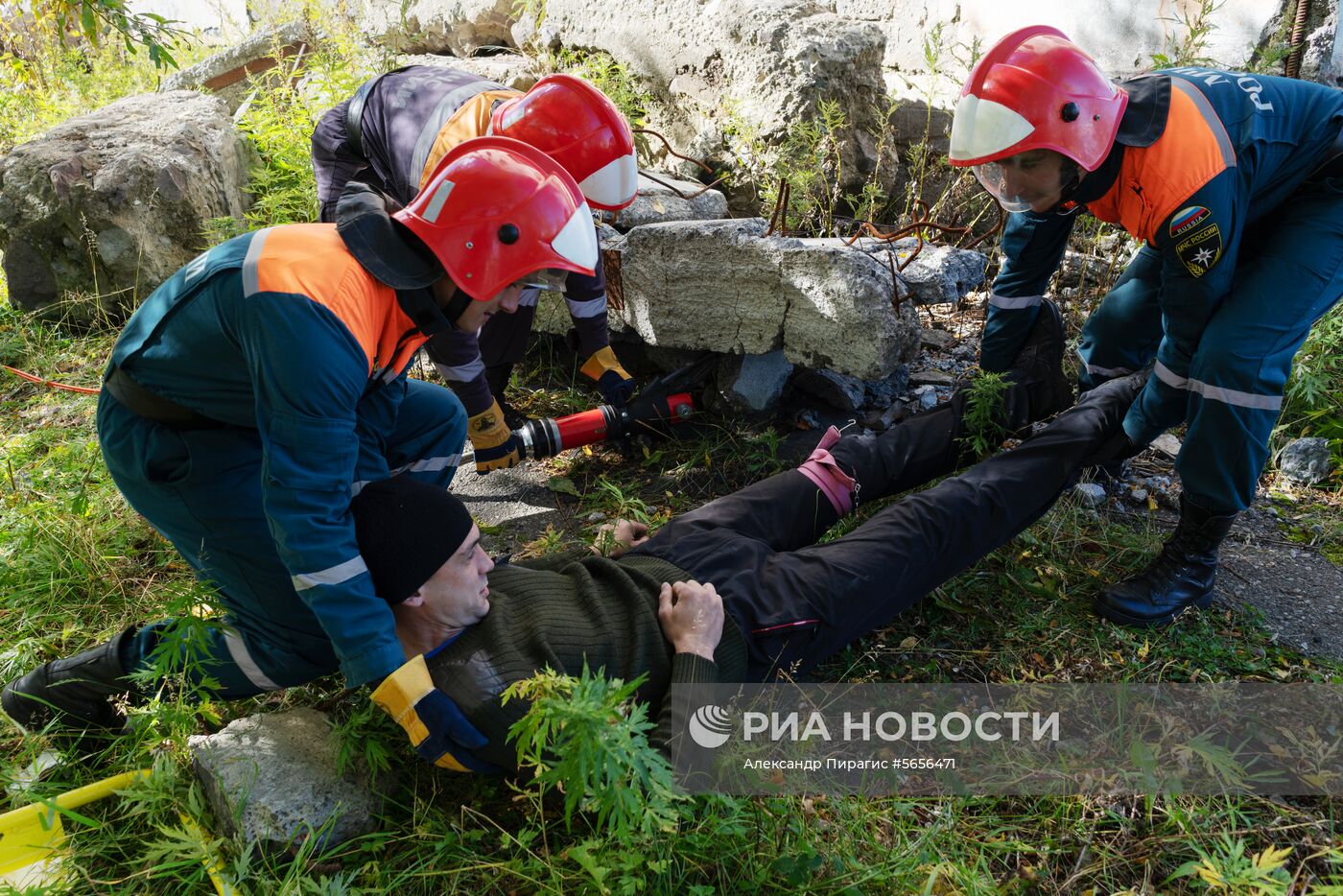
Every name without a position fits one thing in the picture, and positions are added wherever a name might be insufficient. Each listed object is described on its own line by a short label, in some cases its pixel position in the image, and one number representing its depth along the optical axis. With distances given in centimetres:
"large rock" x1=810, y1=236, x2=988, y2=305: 361
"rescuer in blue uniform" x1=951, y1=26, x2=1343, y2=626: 260
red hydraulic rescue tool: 379
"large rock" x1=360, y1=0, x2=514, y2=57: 698
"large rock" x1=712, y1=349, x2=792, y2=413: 393
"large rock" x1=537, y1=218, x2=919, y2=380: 344
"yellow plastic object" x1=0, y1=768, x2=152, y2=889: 210
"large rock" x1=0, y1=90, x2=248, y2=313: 504
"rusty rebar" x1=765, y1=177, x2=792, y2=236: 383
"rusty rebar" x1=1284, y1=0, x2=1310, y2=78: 400
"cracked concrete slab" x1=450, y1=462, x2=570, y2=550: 367
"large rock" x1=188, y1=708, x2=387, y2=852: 211
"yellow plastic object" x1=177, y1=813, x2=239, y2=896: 196
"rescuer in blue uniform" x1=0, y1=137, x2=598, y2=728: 197
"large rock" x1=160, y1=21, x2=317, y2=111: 791
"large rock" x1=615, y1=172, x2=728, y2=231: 438
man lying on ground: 219
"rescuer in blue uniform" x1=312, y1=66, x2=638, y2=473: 312
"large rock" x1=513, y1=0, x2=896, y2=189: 470
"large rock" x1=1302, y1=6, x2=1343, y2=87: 411
